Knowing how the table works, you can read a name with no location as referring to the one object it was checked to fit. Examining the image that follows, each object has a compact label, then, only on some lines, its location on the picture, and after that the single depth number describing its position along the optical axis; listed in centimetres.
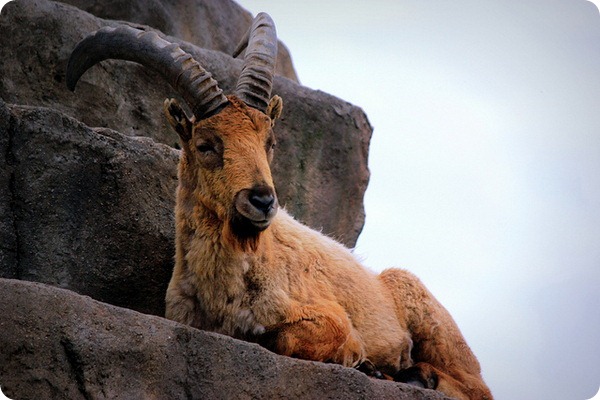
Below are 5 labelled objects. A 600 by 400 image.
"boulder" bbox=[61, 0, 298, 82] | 2895
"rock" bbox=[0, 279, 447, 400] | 1250
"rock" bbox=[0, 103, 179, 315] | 1830
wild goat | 1697
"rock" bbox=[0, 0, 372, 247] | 2352
